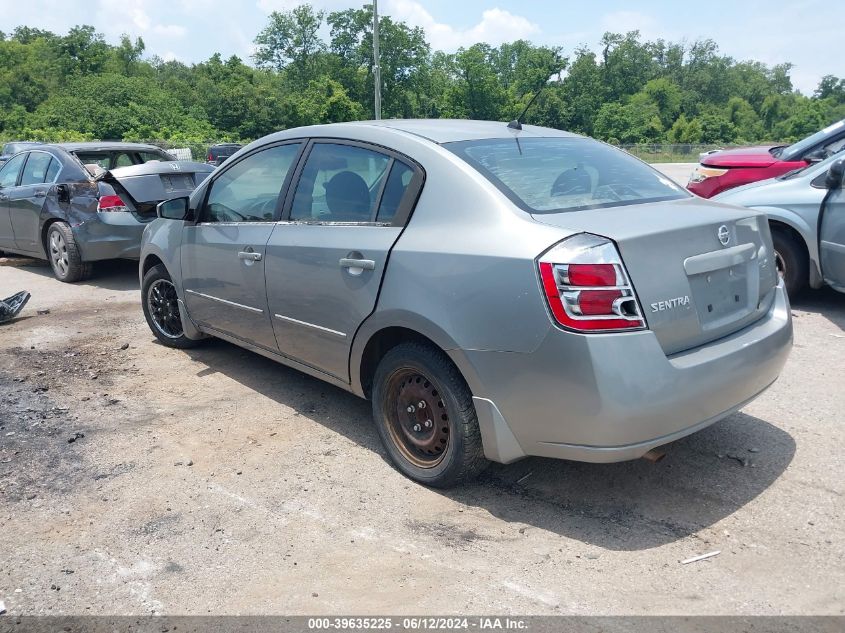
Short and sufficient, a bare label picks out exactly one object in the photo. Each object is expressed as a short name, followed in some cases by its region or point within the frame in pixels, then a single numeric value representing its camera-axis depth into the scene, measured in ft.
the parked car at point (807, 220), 21.18
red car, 27.32
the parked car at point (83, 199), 27.50
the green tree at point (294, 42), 271.69
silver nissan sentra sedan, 10.03
